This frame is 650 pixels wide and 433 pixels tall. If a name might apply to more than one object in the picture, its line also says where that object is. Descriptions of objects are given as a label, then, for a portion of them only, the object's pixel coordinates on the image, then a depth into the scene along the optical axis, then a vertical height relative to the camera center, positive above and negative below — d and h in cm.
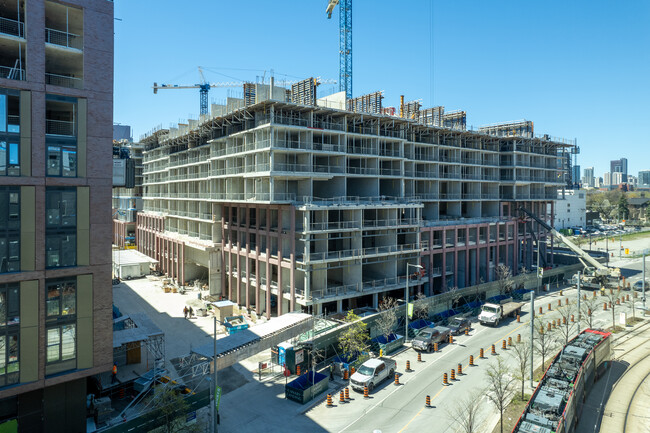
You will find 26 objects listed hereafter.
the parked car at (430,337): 3791 -1236
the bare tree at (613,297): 4549 -1189
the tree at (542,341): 3300 -1241
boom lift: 6376 -960
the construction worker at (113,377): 2993 -1268
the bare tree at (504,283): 5591 -1011
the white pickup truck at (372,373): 2992 -1252
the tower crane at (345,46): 8688 +3489
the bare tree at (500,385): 2425 -1184
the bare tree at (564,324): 4192 -1267
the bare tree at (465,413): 2210 -1328
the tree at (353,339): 3400 -1104
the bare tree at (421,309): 4448 -1097
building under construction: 4475 +116
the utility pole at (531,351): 3008 -1061
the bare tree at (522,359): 2859 -1200
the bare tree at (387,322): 3794 -1073
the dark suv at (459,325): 4297 -1249
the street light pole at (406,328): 3948 -1179
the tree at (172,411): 2144 -1091
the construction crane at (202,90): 11806 +3524
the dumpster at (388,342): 3714 -1247
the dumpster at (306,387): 2859 -1283
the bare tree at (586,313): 3974 -1122
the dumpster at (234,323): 4132 -1231
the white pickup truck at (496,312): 4556 -1181
